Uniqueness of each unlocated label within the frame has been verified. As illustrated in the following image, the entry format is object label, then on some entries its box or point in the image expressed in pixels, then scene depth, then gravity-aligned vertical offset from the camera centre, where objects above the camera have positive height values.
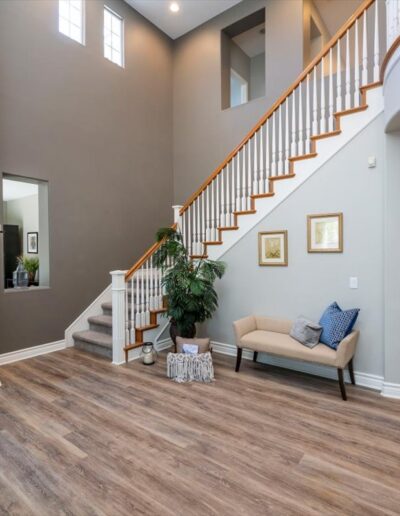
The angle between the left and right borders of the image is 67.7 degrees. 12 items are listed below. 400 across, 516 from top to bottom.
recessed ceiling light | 5.41 +4.55
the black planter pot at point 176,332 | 3.91 -1.03
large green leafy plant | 3.79 -0.45
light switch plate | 3.17 -0.31
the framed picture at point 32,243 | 6.32 +0.26
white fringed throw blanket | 3.32 -1.28
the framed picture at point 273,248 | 3.66 +0.07
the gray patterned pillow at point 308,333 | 3.07 -0.83
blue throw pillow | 2.96 -0.73
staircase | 3.21 +0.89
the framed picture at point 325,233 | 3.26 +0.23
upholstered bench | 2.83 -0.95
